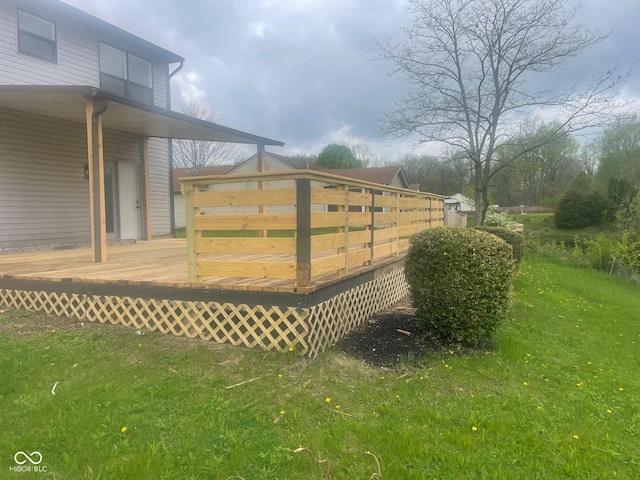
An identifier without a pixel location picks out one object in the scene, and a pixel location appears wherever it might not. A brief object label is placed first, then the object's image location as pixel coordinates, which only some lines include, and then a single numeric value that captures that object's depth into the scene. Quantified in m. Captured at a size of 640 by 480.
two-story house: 6.48
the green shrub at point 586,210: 30.09
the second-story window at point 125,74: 9.99
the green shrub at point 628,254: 13.43
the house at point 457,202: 53.12
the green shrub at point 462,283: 3.96
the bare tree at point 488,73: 13.41
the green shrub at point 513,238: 9.19
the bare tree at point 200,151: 36.91
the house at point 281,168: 26.67
